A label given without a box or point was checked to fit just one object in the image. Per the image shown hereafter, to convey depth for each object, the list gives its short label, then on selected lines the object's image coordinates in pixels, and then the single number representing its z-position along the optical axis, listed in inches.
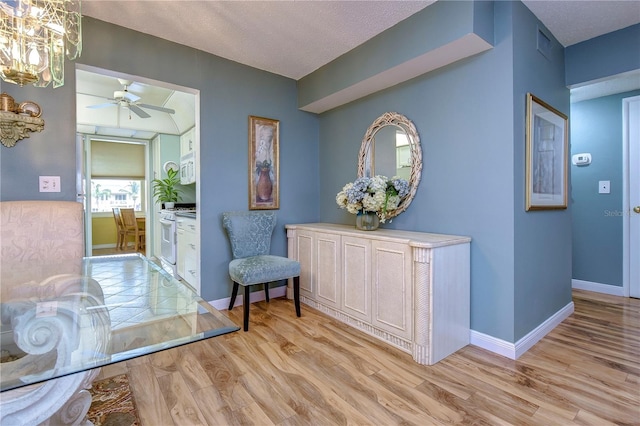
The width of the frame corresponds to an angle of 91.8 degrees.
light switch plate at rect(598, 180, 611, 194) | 136.5
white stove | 162.6
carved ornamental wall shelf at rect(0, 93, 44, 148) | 79.1
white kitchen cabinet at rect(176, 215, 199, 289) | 133.9
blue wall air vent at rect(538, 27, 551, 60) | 92.9
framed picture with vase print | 128.9
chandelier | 60.1
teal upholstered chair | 102.0
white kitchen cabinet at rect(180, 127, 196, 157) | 185.0
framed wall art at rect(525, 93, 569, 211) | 86.6
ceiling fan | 147.0
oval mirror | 105.1
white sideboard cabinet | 79.8
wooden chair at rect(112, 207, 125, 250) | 250.4
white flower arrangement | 101.9
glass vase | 107.0
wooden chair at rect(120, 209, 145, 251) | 236.9
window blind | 265.7
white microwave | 176.2
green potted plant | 197.3
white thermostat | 142.3
